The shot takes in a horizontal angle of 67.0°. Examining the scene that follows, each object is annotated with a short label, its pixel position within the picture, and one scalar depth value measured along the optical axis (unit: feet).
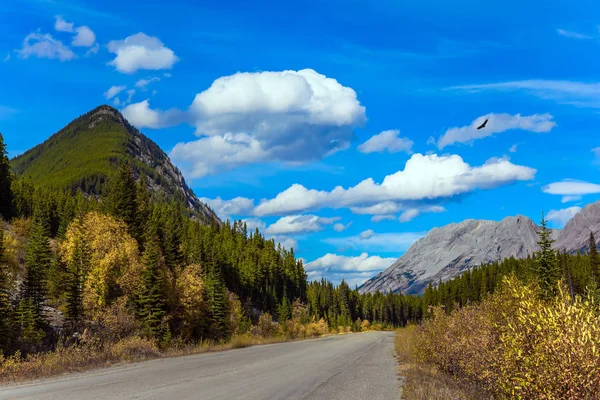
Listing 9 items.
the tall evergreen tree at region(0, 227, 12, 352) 87.36
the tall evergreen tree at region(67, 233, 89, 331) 113.39
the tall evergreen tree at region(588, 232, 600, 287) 352.44
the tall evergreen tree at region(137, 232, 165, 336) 123.34
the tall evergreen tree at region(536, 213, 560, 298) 192.09
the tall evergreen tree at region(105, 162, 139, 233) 202.18
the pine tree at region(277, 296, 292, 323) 342.81
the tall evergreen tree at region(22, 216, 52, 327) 106.01
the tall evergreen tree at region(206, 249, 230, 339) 165.27
